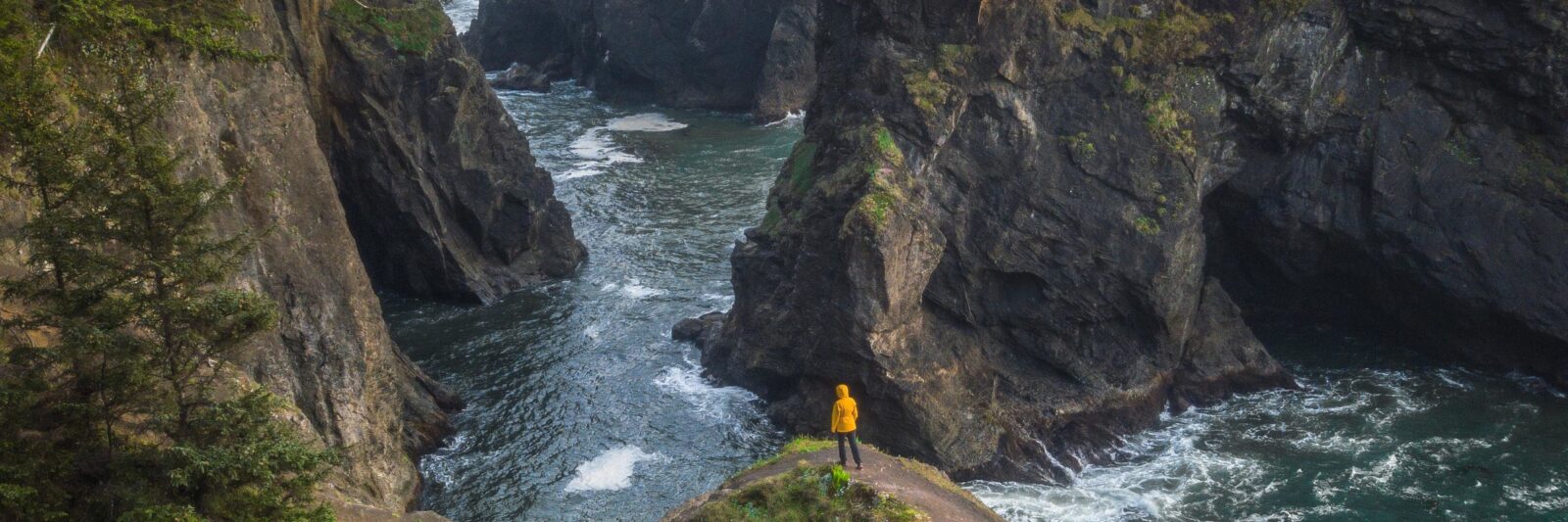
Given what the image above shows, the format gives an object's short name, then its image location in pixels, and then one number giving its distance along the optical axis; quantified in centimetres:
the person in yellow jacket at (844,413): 1905
